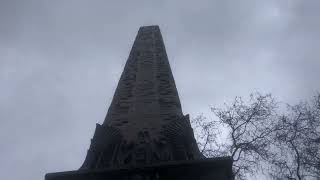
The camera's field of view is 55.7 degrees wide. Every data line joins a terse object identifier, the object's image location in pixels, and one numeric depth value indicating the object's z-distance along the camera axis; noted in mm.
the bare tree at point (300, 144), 9529
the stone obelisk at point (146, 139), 3731
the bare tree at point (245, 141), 9227
